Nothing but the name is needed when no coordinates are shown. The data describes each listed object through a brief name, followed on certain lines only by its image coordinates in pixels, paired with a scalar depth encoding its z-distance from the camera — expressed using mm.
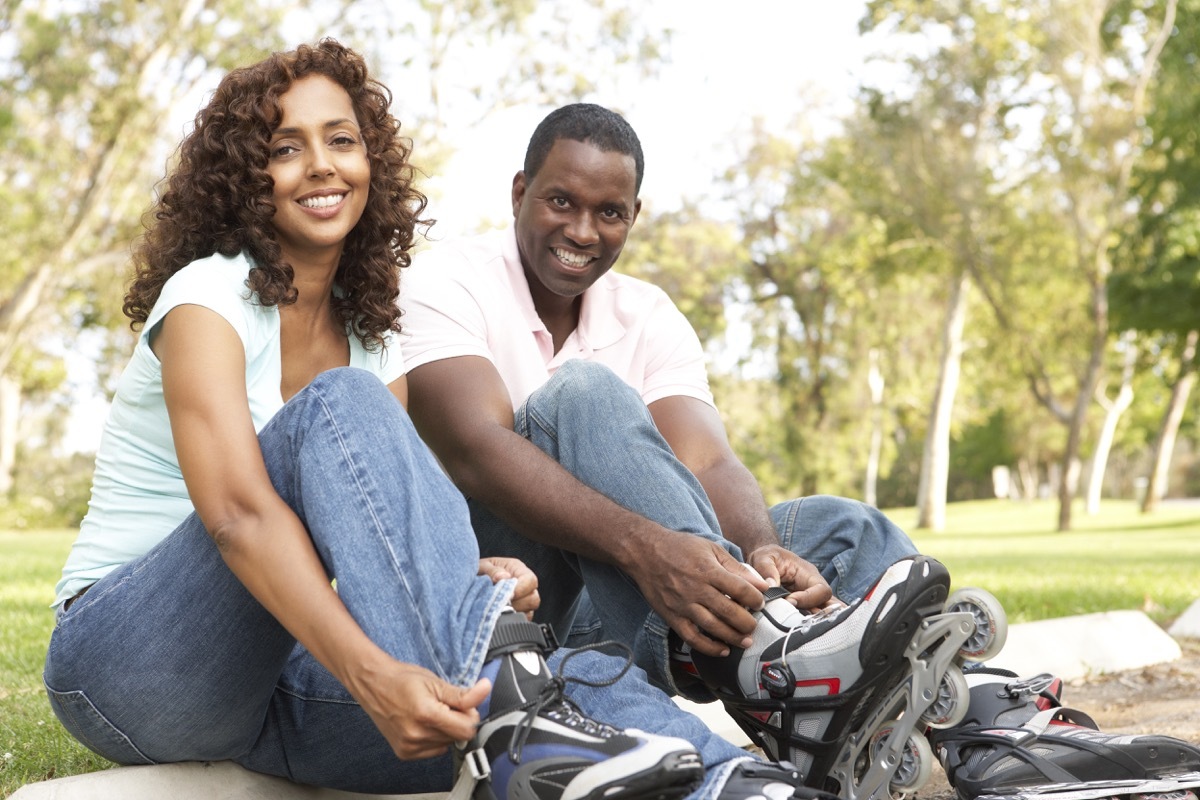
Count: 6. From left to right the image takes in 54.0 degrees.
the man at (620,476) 2262
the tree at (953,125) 23578
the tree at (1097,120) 21781
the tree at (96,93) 16922
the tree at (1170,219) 17688
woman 1819
